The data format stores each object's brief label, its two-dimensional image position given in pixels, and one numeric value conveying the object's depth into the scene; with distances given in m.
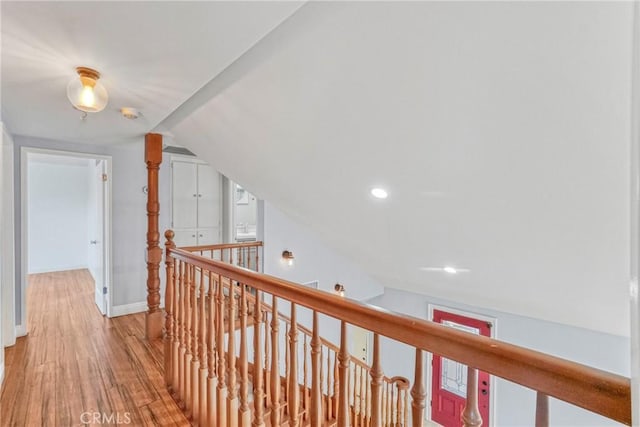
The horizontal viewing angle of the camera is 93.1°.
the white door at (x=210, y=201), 4.60
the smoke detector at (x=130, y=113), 2.31
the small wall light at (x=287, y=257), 4.45
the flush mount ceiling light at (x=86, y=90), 1.69
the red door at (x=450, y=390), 3.94
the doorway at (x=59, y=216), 5.86
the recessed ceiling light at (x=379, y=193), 2.58
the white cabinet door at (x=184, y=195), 4.30
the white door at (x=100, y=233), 3.57
